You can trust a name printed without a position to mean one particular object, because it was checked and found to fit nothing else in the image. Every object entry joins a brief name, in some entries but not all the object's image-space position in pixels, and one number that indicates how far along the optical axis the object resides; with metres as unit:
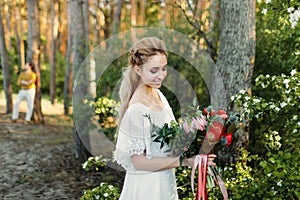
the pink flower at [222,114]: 2.56
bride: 2.39
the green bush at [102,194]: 4.38
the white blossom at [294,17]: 3.72
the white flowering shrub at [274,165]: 3.79
